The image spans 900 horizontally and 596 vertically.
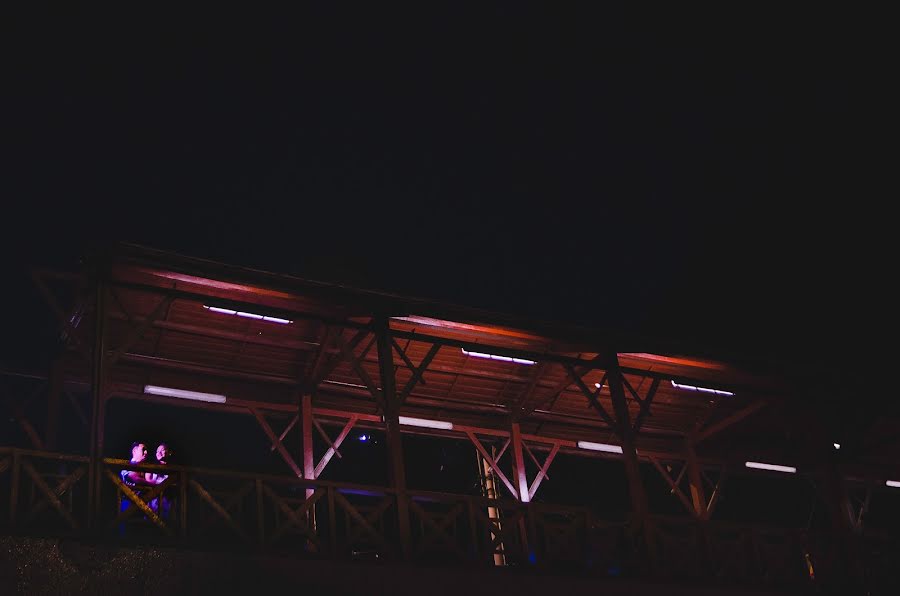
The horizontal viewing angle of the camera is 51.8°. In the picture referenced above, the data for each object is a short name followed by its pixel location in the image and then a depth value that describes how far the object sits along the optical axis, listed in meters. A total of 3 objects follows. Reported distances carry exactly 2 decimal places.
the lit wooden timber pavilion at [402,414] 10.91
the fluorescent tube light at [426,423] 16.19
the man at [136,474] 11.37
